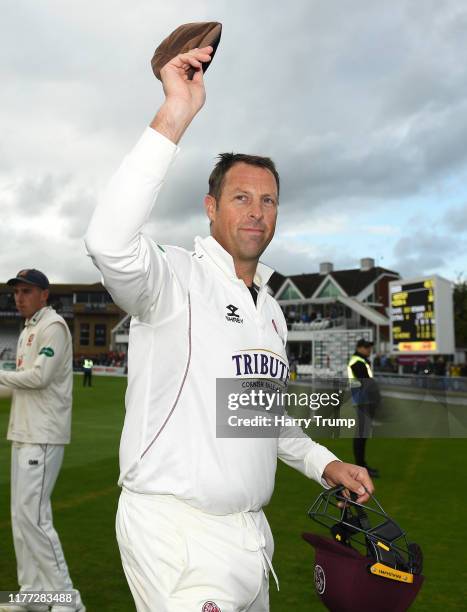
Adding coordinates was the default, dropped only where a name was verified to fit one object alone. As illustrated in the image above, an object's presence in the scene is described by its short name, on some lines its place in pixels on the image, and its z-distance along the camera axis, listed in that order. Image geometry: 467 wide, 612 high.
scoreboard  26.25
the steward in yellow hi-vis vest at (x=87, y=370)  33.12
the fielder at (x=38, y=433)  4.52
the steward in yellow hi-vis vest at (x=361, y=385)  10.10
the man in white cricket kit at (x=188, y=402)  1.85
